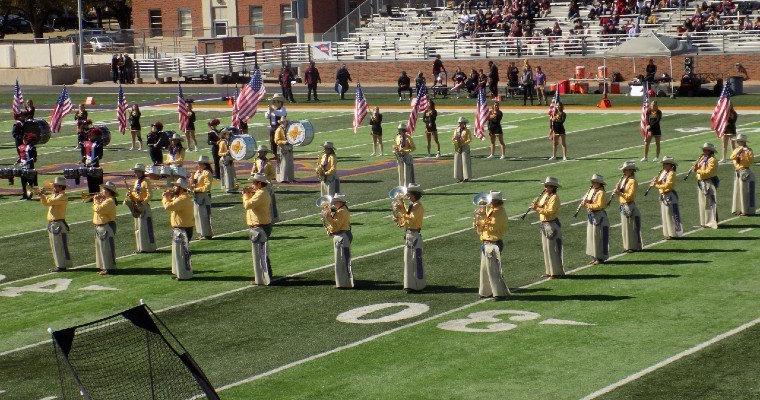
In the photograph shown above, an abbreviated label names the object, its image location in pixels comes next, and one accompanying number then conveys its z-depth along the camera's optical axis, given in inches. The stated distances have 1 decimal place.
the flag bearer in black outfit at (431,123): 1723.7
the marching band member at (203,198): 1270.9
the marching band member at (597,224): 1066.7
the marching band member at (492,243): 967.0
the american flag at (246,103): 1704.0
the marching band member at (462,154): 1546.5
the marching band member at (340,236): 1020.5
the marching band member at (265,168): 1320.1
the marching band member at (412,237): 1002.1
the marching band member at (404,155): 1505.9
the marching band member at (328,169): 1355.8
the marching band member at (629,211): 1103.6
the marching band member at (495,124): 1705.2
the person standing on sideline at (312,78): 2532.0
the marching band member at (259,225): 1047.9
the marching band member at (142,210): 1193.4
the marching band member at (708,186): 1205.1
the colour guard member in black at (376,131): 1748.3
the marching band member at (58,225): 1151.6
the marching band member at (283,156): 1583.4
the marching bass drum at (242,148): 1505.9
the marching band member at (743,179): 1240.8
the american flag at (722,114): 1553.9
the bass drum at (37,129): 1720.0
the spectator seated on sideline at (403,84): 2461.9
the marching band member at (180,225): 1085.8
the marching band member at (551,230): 1028.5
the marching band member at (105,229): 1127.6
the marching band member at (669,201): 1150.3
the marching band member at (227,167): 1533.0
